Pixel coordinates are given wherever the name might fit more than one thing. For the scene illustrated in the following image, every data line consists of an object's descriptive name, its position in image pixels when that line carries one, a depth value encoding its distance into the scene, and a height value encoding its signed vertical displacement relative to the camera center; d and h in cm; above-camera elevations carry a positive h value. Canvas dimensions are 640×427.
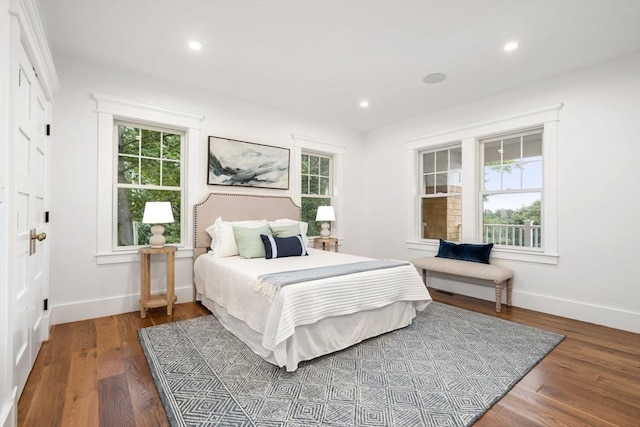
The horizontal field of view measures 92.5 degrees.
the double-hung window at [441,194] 447 +32
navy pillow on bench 388 -48
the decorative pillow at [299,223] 399 -11
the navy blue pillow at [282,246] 341 -36
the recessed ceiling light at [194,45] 280 +158
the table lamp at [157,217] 316 -3
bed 213 -70
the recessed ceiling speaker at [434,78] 343 +157
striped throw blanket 224 -48
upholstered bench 349 -67
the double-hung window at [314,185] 501 +50
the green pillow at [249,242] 339 -31
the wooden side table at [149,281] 320 -71
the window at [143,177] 349 +44
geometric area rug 168 -109
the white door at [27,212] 161 +1
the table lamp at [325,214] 469 +2
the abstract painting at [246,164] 397 +70
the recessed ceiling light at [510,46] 278 +156
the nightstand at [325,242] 471 -42
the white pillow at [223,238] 350 -27
